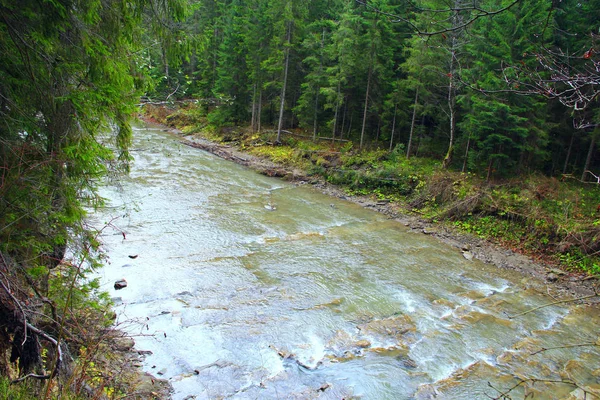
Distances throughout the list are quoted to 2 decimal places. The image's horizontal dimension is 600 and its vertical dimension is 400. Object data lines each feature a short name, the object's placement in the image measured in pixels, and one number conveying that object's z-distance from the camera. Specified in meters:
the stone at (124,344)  6.90
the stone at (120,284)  9.20
